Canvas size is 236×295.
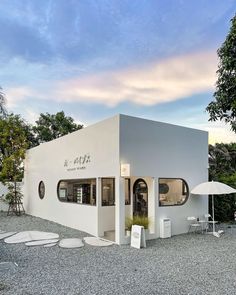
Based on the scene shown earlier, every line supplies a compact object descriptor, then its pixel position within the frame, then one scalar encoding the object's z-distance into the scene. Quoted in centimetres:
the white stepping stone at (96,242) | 859
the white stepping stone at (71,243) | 833
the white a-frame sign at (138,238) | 819
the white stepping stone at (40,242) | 860
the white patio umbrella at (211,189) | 979
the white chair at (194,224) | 1050
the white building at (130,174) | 905
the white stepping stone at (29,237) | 916
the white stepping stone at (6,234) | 977
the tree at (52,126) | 2503
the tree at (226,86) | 529
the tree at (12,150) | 1598
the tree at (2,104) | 1075
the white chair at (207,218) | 1099
